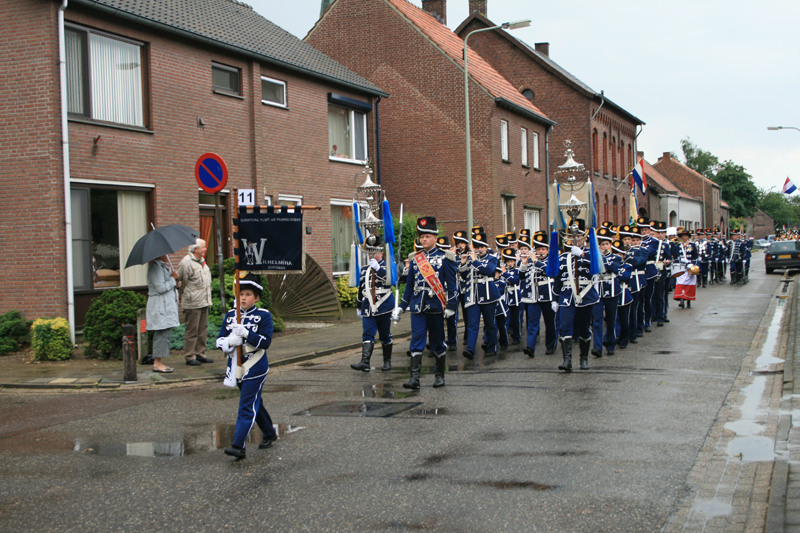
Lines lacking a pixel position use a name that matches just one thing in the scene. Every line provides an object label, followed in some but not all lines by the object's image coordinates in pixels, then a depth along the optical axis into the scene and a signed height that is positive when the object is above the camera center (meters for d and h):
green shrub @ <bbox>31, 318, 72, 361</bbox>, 12.00 -1.14
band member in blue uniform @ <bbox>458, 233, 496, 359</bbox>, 11.70 -0.60
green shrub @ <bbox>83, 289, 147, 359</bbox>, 11.55 -0.78
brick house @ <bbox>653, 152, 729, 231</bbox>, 79.44 +6.98
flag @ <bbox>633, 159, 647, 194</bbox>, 39.12 +3.85
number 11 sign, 11.70 +1.00
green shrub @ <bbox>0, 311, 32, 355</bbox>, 12.48 -1.01
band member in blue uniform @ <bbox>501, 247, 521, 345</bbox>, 13.09 -0.57
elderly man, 11.39 -0.53
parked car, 36.75 -0.33
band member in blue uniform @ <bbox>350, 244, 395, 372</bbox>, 10.47 -0.59
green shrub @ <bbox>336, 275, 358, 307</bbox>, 20.70 -0.93
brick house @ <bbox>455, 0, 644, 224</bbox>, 38.50 +8.08
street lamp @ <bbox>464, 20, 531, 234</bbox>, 20.05 +5.86
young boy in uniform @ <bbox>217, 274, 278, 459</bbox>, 6.18 -0.76
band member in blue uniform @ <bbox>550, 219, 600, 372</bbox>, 10.32 -0.58
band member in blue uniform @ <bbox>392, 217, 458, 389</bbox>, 9.12 -0.41
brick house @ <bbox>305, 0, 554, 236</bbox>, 26.78 +4.99
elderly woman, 10.87 -0.59
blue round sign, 10.66 +1.23
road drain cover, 7.71 -1.49
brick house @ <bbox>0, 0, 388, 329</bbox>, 12.95 +2.65
